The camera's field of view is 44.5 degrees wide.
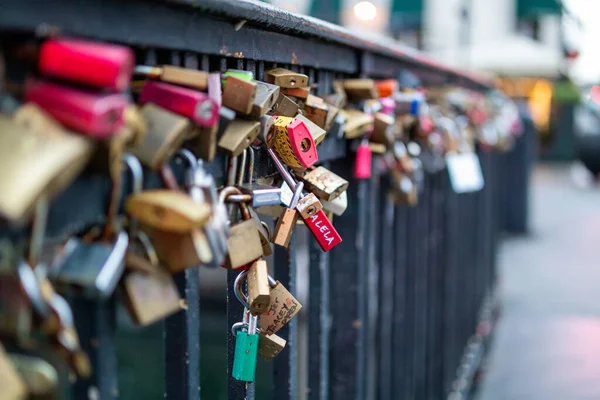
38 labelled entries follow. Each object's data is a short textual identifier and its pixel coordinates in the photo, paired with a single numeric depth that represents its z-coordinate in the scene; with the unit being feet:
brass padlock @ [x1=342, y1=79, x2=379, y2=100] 5.83
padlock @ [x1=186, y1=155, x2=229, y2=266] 2.66
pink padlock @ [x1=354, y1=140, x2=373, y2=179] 6.02
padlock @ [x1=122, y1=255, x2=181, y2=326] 2.48
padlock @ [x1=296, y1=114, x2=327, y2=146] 4.07
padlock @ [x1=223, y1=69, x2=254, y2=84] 3.18
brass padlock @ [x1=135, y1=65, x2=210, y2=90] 2.75
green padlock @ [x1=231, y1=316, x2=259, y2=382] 3.71
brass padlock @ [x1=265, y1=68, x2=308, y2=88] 4.05
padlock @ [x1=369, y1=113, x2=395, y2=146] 6.15
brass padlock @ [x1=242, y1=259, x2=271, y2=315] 3.60
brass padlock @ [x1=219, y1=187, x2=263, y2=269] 3.28
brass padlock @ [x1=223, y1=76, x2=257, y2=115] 3.10
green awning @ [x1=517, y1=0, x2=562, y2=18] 45.38
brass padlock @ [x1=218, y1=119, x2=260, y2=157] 3.16
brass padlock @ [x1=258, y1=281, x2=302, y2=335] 3.93
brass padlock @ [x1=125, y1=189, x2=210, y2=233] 2.36
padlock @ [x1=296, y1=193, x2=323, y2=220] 3.92
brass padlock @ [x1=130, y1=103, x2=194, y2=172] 2.50
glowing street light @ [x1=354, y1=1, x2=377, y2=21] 37.04
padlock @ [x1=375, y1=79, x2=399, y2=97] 6.66
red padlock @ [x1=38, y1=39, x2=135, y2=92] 2.09
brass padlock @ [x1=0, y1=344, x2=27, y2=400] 1.99
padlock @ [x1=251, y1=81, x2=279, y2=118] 3.26
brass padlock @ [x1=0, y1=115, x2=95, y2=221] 1.88
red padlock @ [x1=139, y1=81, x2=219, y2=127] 2.62
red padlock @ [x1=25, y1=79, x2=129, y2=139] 2.08
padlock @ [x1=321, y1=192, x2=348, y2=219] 4.59
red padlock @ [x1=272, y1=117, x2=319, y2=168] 3.75
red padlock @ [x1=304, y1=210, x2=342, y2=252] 4.06
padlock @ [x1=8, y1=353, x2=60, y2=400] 2.16
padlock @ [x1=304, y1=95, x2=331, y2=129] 4.57
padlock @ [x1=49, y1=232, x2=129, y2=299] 2.27
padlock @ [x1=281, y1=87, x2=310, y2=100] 4.28
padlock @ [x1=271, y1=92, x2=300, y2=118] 4.02
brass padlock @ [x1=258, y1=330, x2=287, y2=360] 3.92
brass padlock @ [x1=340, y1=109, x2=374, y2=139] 5.59
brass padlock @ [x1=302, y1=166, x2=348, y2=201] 4.23
